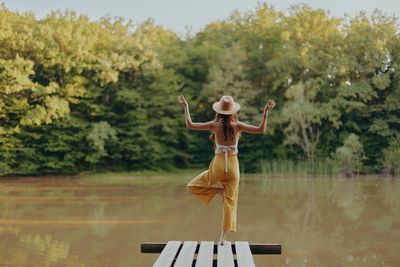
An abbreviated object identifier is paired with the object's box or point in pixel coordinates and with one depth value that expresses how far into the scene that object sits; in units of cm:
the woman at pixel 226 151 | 507
